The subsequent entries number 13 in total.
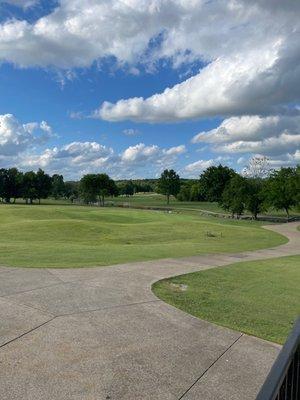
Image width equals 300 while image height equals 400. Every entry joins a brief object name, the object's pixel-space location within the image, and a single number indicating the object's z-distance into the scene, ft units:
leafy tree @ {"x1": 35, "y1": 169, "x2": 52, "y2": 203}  365.40
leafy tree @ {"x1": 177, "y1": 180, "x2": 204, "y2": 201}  453.58
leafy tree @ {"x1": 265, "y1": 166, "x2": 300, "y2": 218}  153.17
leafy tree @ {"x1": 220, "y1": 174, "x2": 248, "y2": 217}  178.50
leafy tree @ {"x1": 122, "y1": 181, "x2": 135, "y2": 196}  618.48
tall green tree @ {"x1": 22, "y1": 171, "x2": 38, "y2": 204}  354.13
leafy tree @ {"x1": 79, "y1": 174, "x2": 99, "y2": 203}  346.13
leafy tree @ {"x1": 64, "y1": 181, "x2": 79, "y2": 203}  533.14
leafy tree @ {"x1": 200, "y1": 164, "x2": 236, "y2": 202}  284.20
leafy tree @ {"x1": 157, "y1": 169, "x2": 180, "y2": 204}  363.97
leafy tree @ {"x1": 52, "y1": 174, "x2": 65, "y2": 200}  533.87
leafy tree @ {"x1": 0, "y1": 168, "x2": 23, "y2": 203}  357.00
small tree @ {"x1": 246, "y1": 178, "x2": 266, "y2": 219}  177.20
